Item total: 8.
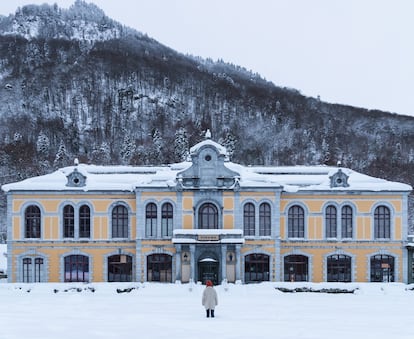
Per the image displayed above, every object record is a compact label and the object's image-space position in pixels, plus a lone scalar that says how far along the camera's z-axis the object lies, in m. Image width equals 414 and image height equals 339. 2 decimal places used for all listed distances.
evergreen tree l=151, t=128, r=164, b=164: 128.62
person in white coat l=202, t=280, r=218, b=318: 28.66
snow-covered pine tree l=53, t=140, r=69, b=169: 122.94
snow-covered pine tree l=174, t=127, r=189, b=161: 122.95
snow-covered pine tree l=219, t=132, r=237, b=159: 131.35
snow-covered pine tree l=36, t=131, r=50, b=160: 129.38
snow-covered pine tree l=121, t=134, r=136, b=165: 126.06
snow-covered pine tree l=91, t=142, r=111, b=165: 128.45
